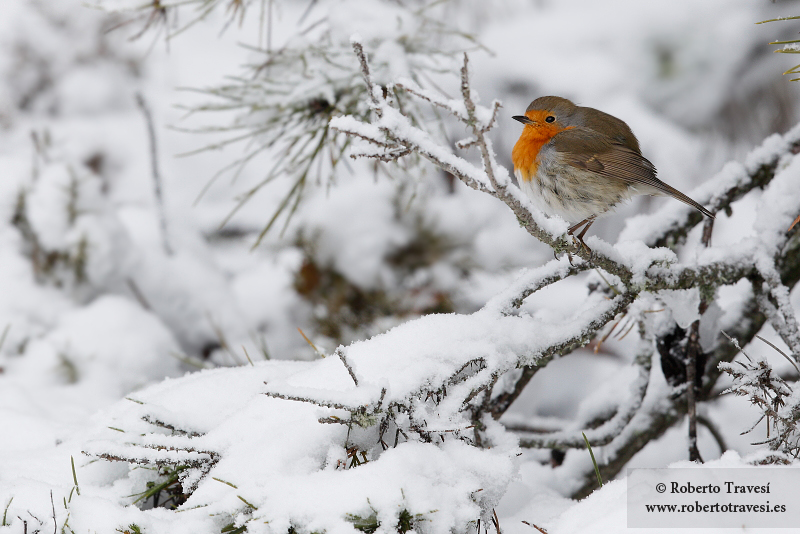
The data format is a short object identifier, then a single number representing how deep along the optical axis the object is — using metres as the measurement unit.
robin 6.99
